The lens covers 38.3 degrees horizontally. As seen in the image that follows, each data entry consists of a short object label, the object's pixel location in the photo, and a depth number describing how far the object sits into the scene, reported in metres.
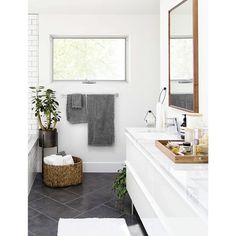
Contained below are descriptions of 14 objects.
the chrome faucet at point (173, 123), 3.04
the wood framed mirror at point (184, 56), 2.67
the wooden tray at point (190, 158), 1.89
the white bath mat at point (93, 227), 2.91
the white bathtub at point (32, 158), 4.15
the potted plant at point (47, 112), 4.50
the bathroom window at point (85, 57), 4.94
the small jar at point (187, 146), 2.10
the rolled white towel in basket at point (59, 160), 4.31
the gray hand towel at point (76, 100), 4.79
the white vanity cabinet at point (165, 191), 1.43
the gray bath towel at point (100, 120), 4.85
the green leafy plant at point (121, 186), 3.58
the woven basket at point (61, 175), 4.23
